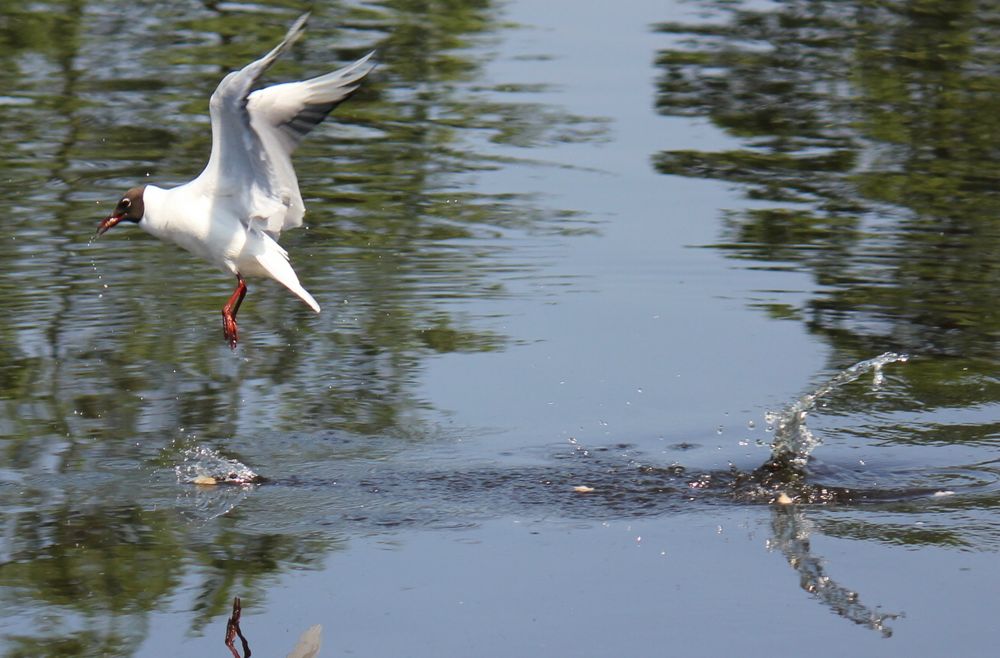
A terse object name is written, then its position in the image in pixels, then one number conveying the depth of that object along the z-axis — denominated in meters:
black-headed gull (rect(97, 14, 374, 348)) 14.94
